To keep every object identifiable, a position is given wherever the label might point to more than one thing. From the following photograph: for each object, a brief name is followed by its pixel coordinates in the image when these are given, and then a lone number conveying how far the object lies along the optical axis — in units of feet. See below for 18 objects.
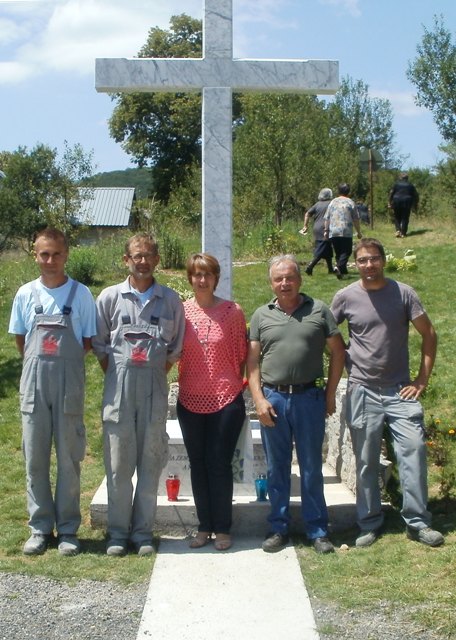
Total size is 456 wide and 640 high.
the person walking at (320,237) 43.65
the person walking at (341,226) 42.47
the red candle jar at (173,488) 18.25
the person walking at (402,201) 61.93
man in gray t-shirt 16.51
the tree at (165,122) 135.23
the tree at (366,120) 195.31
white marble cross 19.40
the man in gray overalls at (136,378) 16.24
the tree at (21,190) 130.46
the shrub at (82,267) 46.03
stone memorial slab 18.78
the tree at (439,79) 117.91
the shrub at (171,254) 50.34
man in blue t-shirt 16.20
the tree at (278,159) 67.92
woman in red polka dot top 16.44
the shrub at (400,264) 44.83
